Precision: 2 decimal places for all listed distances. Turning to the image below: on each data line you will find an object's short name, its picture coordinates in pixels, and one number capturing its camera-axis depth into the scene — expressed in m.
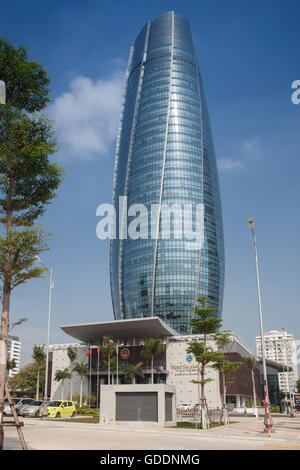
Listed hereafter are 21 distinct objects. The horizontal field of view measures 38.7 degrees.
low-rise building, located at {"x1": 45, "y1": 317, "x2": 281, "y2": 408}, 81.25
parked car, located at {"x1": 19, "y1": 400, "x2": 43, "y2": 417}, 46.34
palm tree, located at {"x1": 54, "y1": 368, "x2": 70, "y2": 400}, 81.19
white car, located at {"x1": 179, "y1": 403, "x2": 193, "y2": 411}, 75.45
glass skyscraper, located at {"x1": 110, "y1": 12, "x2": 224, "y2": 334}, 129.88
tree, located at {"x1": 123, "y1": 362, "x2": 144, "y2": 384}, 74.81
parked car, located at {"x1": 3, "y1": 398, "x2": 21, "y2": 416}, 42.71
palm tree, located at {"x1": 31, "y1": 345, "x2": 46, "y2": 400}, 77.88
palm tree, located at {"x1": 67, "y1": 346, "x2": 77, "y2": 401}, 78.31
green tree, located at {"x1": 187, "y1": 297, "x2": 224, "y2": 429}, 39.34
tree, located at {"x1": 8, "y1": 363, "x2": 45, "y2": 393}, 106.94
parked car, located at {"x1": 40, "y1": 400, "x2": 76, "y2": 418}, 44.68
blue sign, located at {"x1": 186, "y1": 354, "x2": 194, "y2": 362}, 80.31
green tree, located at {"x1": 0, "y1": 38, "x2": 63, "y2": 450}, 17.69
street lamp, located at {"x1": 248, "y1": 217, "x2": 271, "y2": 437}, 29.34
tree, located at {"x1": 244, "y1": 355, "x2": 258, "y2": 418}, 82.06
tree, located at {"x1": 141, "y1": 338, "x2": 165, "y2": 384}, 69.94
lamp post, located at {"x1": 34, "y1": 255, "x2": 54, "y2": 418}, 42.72
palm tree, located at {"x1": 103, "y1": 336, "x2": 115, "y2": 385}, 73.69
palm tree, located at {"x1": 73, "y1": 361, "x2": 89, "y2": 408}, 79.06
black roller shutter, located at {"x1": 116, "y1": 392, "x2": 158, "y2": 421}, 37.53
